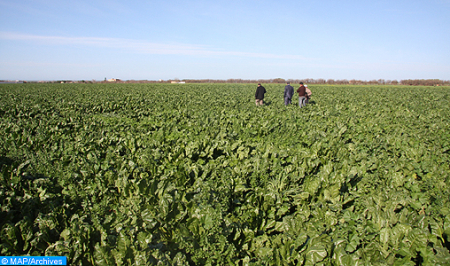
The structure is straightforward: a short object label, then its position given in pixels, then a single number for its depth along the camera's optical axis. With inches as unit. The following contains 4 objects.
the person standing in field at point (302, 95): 683.4
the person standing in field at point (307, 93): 735.1
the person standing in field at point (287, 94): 725.9
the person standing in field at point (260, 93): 713.5
